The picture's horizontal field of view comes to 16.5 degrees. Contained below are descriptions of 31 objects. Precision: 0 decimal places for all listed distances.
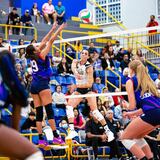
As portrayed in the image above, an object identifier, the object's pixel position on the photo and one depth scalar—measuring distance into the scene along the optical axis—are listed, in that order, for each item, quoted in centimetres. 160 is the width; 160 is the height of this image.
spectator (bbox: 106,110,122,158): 1423
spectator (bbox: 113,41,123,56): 2173
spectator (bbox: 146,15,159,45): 2397
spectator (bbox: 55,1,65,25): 2397
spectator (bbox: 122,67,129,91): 1853
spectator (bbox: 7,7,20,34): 2184
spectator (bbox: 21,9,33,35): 2239
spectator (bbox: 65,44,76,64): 2028
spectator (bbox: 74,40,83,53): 2118
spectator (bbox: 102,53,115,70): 2017
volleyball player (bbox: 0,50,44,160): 479
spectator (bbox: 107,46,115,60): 2081
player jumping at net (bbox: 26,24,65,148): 1033
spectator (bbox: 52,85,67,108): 1641
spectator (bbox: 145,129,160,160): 1420
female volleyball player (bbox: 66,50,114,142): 1188
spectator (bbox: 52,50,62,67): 1935
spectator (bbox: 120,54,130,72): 2028
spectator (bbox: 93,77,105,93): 1835
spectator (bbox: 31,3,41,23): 2421
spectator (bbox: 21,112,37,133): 1407
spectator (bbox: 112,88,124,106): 1807
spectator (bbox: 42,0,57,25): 2434
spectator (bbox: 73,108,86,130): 1538
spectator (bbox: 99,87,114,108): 1716
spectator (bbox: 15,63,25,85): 1630
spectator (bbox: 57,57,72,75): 1843
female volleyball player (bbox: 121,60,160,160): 906
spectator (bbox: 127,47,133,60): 2079
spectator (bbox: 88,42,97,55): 1921
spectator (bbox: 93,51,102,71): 1982
